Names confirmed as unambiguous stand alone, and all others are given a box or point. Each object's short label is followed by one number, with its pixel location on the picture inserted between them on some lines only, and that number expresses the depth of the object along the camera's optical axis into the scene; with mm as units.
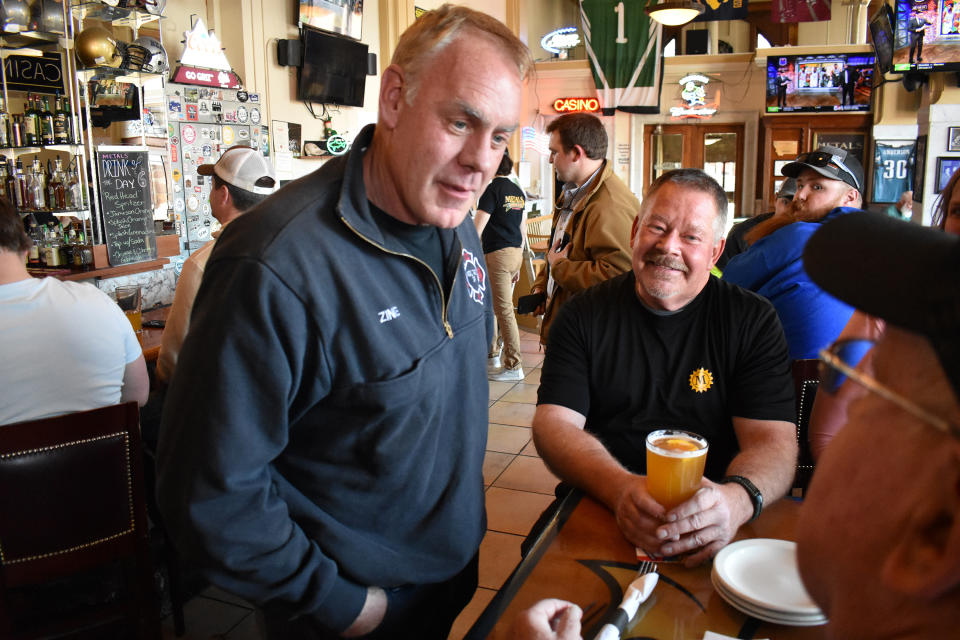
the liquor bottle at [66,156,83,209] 4488
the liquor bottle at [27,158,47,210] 4473
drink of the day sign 4594
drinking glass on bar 3020
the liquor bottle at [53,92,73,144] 4445
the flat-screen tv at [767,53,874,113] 10641
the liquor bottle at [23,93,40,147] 4453
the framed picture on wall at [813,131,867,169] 11070
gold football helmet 4344
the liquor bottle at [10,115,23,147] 4410
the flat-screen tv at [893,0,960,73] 7551
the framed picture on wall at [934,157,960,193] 8336
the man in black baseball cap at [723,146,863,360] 2506
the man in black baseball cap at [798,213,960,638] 501
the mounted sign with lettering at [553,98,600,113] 12867
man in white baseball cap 3084
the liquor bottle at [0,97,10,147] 4391
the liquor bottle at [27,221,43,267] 4363
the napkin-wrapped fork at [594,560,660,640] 989
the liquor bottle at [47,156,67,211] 4516
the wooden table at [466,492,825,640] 1053
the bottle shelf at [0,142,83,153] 4473
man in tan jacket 3088
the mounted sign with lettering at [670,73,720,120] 12375
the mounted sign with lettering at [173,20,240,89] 5293
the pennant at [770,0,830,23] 8922
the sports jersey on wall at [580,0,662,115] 11469
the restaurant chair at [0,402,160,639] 1813
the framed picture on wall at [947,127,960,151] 8281
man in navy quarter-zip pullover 1057
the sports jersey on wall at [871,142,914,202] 10031
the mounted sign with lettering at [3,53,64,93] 4270
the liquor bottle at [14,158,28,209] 4422
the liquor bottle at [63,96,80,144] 4453
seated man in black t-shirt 1764
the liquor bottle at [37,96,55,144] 4469
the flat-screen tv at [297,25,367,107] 6586
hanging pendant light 8359
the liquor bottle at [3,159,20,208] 4418
